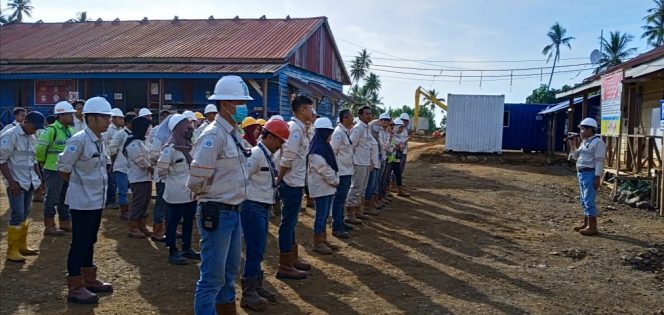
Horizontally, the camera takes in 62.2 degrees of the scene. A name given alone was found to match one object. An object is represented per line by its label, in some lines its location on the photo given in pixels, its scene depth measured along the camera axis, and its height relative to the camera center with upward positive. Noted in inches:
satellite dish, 836.6 +128.2
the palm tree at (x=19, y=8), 2284.7 +471.7
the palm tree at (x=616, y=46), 1889.4 +329.5
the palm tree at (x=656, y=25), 1570.1 +343.0
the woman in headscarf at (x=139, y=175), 277.7 -25.7
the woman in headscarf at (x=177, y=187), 244.5 -27.3
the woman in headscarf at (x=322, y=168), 249.9 -17.1
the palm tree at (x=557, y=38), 2485.2 +460.3
